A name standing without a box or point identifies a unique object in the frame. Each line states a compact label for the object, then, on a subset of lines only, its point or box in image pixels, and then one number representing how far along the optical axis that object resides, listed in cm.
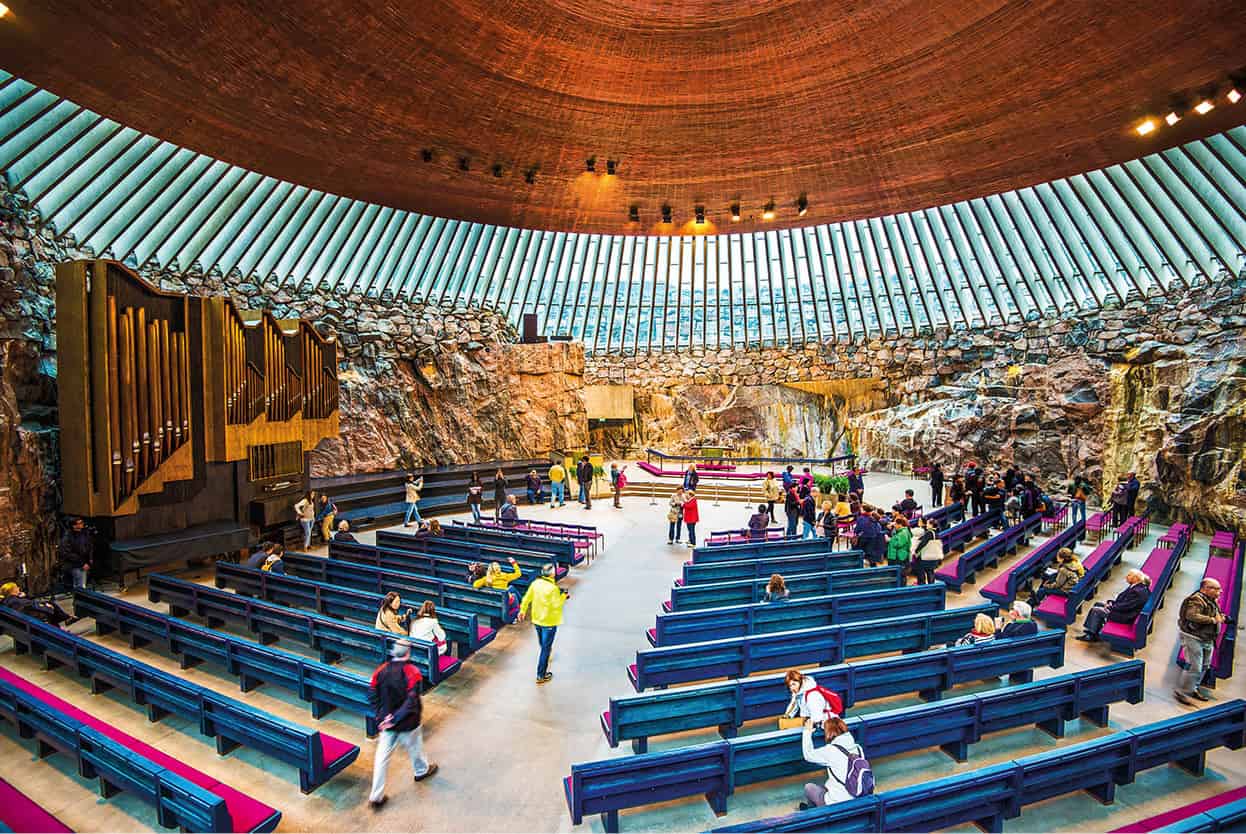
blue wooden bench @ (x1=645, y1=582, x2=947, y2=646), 538
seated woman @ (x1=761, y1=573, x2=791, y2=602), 564
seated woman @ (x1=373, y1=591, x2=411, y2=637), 494
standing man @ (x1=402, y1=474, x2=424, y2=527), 1223
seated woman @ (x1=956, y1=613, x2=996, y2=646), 484
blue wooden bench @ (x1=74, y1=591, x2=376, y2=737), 427
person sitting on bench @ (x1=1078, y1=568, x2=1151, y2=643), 560
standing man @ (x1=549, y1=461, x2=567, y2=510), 1477
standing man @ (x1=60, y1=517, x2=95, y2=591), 784
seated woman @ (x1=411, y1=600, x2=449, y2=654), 476
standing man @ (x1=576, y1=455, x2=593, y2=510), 1464
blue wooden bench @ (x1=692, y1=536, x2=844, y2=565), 823
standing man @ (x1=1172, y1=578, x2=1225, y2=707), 479
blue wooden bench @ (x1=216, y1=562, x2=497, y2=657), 537
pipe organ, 763
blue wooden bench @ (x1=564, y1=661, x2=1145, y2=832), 317
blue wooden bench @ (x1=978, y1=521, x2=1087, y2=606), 680
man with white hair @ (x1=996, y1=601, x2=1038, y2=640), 482
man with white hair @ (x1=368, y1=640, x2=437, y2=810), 349
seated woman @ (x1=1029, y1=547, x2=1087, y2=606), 643
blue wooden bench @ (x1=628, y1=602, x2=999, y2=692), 455
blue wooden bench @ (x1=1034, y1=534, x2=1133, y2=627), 613
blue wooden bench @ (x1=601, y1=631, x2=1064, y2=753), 380
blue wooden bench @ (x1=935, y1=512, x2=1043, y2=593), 765
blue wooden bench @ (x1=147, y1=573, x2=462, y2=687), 474
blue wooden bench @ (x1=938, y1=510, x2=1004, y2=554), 923
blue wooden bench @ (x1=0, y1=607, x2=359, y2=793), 351
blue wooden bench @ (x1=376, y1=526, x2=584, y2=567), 822
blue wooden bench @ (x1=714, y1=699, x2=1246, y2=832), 269
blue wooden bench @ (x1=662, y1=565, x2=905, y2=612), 634
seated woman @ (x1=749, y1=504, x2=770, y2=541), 992
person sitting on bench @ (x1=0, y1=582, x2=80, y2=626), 620
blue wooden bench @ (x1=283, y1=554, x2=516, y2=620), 599
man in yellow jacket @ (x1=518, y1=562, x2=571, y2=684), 521
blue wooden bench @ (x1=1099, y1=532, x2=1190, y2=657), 554
